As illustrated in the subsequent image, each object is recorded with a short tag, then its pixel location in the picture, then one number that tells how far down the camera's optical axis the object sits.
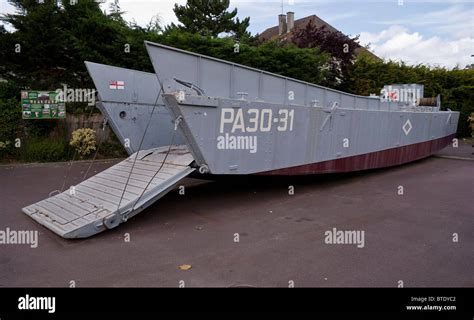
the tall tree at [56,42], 12.38
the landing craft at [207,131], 5.58
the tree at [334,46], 17.55
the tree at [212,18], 21.11
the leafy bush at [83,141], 12.06
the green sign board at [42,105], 11.80
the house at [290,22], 31.89
